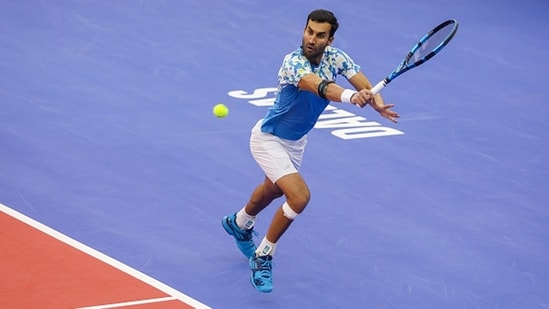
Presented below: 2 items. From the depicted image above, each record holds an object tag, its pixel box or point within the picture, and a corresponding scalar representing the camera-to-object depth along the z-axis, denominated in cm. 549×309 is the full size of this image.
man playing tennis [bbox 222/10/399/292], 1930
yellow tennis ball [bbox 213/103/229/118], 2419
